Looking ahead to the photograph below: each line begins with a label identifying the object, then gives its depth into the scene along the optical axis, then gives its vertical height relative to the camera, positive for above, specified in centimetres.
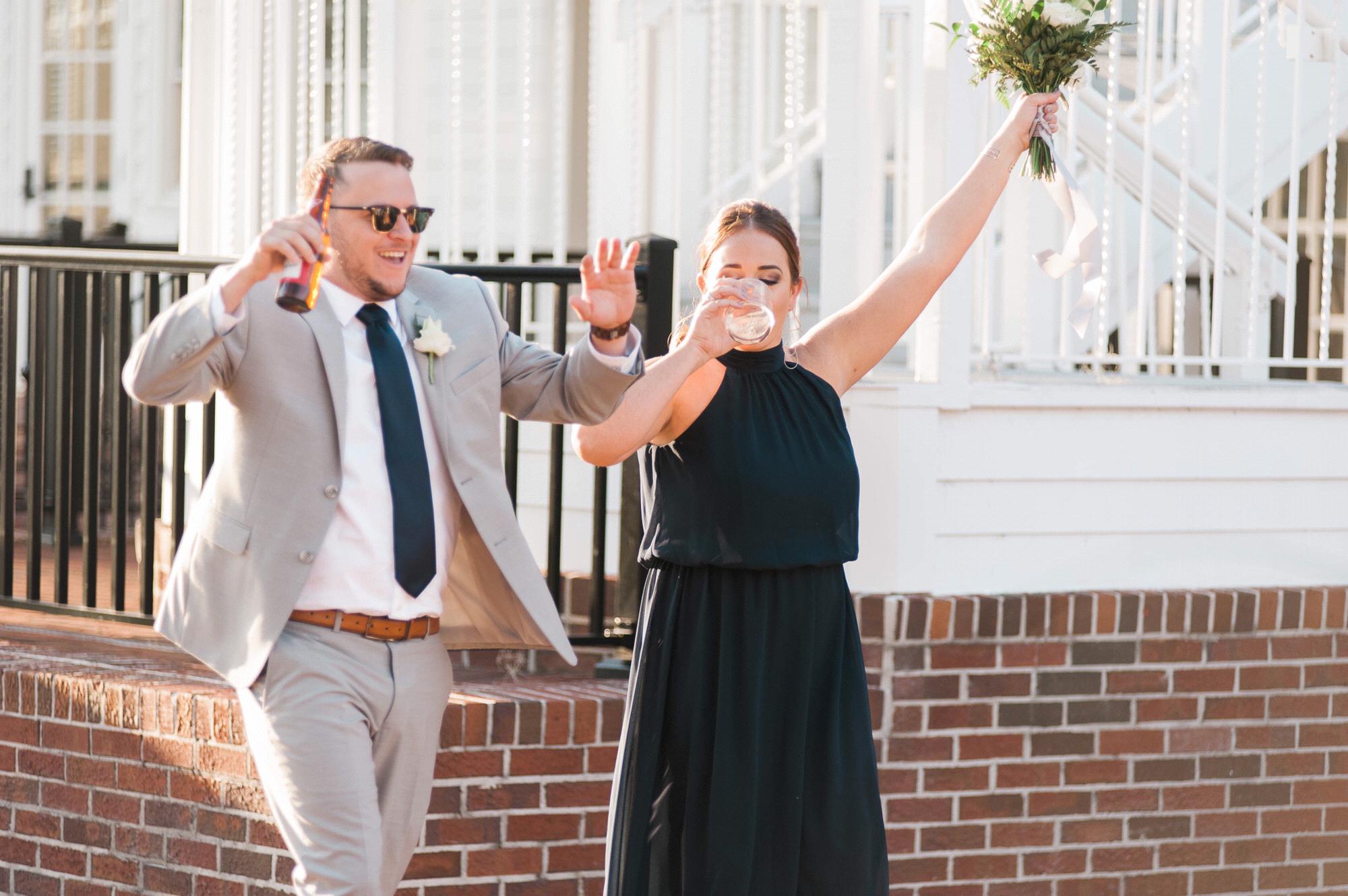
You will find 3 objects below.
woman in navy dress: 625 -39
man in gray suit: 576 -13
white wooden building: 878 +64
